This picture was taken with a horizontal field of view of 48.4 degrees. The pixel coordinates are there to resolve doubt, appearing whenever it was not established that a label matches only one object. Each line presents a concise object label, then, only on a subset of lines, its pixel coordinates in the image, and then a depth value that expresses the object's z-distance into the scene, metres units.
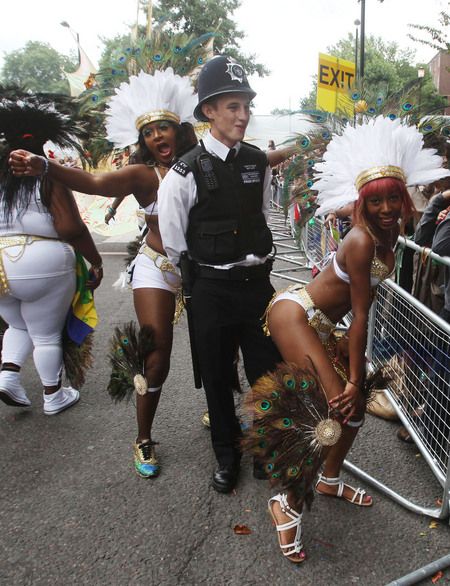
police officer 2.37
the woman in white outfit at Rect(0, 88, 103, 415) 3.06
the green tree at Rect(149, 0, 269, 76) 25.45
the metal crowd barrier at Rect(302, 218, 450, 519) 2.46
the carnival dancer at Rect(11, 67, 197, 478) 2.72
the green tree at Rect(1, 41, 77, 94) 68.50
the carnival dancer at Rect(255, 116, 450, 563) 2.08
